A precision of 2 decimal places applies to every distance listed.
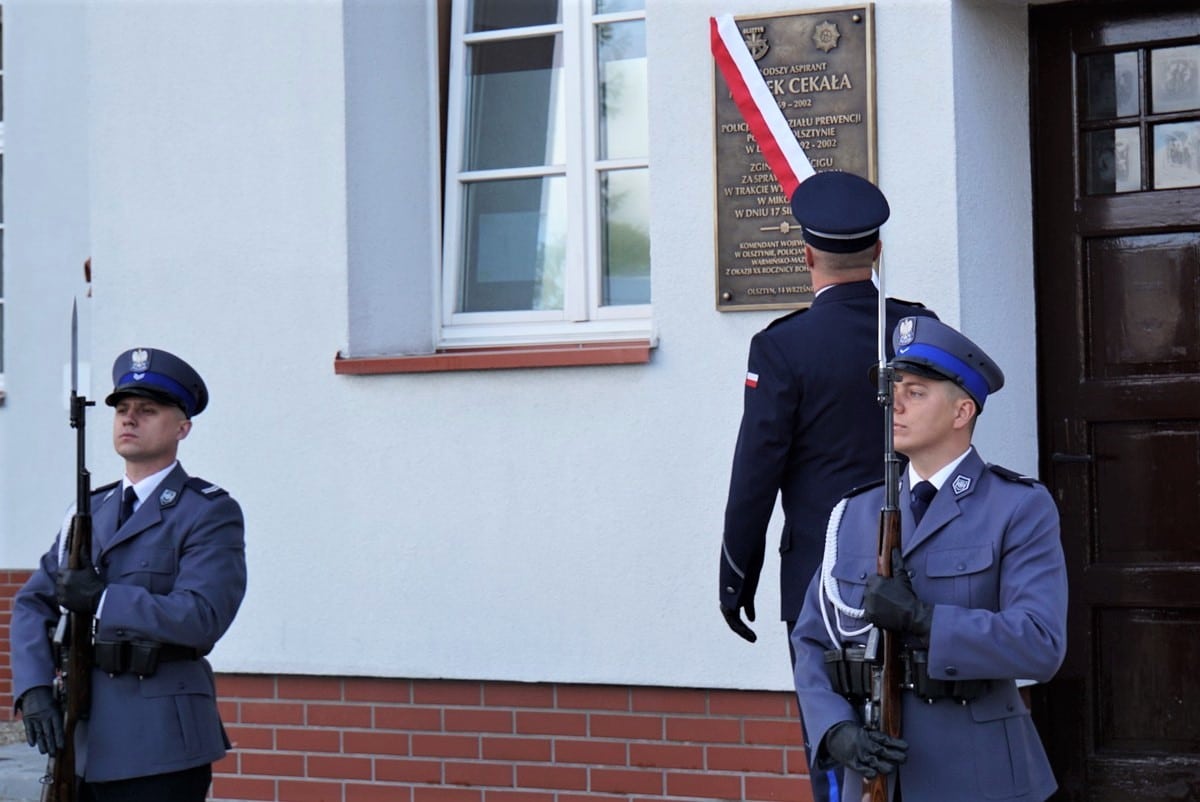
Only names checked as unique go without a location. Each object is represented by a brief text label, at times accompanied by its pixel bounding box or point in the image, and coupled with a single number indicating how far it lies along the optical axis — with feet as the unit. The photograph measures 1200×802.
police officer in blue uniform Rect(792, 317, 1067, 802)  11.29
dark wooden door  18.29
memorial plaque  18.25
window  20.74
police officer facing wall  14.47
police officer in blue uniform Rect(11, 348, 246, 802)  14.67
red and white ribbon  18.29
